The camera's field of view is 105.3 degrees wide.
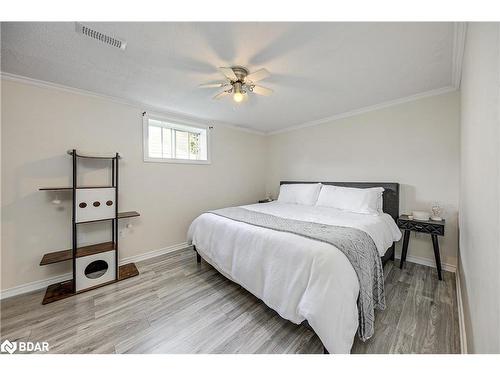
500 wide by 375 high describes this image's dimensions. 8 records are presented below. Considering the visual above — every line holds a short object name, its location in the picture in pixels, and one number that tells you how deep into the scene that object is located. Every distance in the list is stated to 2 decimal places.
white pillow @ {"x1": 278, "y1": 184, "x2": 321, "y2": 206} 3.25
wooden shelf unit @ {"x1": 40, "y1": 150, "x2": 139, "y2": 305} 2.06
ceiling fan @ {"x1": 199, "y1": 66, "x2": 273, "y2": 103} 1.76
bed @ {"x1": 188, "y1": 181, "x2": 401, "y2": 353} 1.19
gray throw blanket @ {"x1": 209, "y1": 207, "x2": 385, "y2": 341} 1.35
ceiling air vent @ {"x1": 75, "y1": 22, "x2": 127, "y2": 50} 1.39
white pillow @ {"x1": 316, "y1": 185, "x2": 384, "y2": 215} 2.53
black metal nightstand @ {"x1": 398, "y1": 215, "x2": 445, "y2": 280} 2.22
